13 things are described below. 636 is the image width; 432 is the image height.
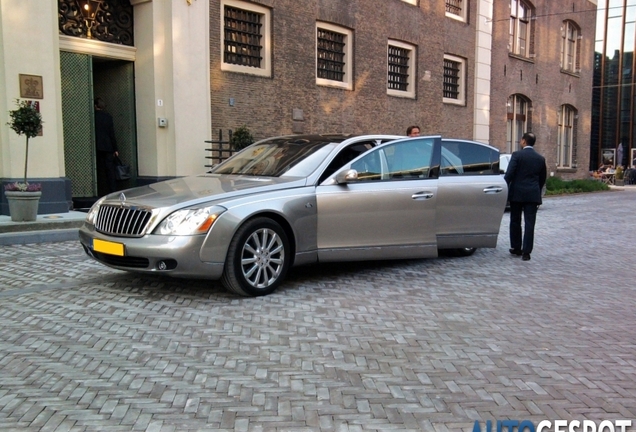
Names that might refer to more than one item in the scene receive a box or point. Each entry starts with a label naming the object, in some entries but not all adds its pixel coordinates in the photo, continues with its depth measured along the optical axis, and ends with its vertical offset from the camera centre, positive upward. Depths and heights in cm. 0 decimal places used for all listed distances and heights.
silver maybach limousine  543 -50
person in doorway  1274 +35
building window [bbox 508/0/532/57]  2648 +624
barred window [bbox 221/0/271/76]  1455 +318
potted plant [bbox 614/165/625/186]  3725 -87
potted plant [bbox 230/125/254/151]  1416 +57
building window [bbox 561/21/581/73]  3142 +634
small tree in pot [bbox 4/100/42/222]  955 -45
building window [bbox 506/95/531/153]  2691 +200
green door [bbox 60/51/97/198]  1222 +85
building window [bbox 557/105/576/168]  3192 +142
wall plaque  1065 +138
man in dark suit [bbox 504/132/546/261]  830 -29
